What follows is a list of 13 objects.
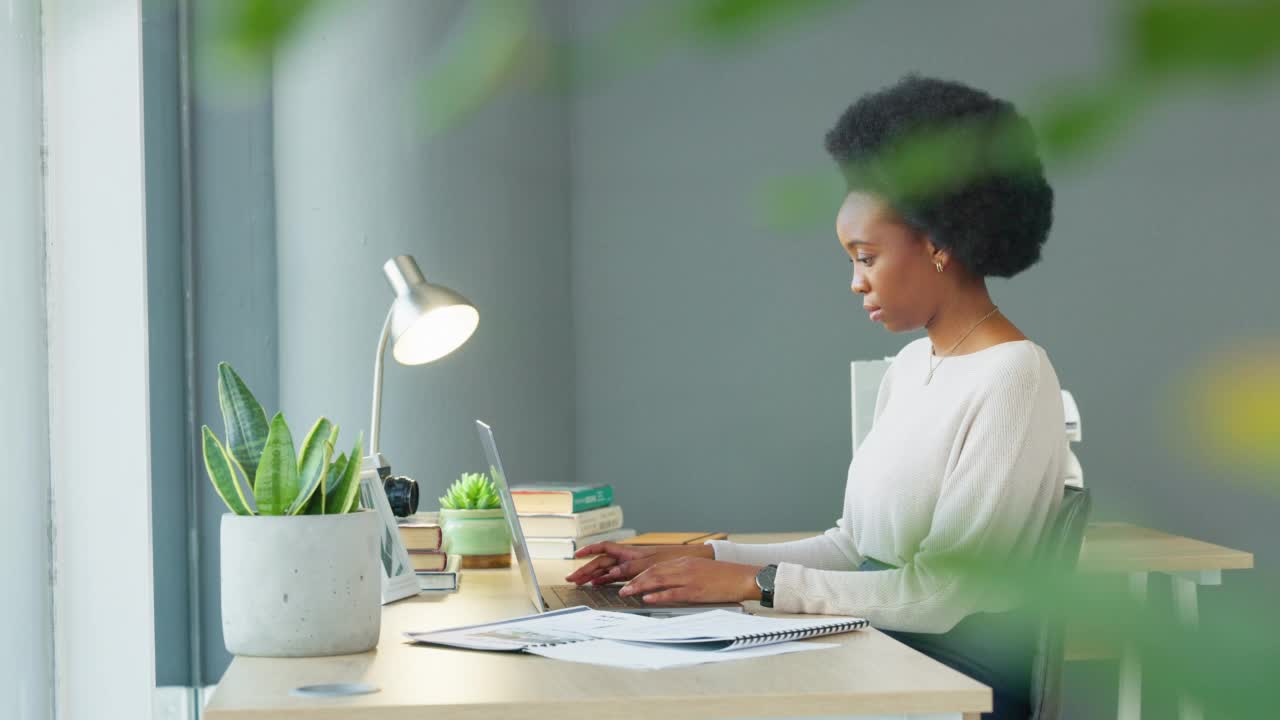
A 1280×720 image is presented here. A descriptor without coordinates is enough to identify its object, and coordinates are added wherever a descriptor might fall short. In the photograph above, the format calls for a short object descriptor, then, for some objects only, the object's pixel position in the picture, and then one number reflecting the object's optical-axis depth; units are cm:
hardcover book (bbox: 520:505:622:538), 369
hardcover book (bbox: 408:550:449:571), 331
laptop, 303
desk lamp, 357
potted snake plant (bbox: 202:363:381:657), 279
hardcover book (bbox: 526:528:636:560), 368
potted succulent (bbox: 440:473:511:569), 352
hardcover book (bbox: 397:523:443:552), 333
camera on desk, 345
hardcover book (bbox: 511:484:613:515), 371
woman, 299
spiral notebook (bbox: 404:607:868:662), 280
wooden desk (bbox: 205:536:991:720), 262
